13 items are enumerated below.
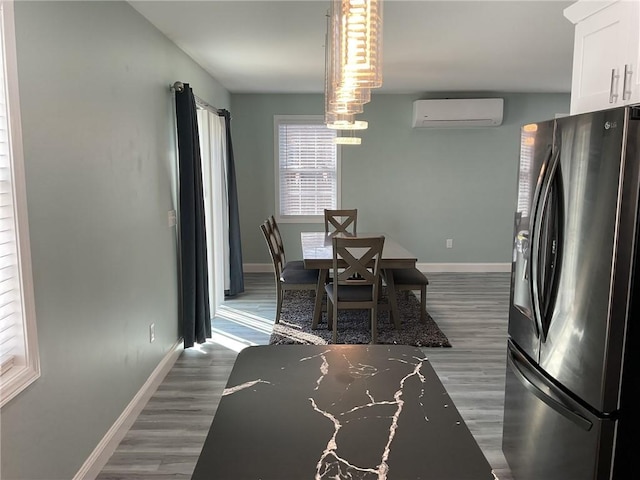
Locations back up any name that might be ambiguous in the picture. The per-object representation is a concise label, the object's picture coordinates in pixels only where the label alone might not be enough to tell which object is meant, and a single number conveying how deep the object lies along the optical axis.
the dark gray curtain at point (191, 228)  3.67
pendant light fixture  1.34
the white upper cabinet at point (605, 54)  1.83
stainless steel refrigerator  1.60
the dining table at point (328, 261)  3.97
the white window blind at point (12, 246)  1.67
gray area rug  4.09
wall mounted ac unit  6.24
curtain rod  3.63
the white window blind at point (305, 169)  6.53
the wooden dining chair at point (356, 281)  3.75
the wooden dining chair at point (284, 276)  4.41
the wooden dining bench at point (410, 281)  4.32
